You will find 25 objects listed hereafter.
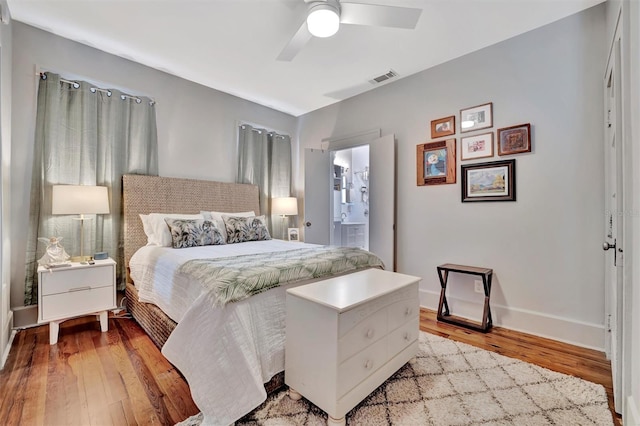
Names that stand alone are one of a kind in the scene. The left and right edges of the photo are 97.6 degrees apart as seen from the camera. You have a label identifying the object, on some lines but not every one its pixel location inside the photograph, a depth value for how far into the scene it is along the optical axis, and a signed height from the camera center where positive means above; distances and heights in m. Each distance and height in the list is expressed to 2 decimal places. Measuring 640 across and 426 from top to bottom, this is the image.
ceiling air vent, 3.31 +1.67
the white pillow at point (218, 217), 3.24 -0.03
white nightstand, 2.21 -0.65
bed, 1.43 -0.74
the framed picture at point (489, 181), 2.66 +0.33
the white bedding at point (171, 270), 1.91 -0.46
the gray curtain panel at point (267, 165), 4.15 +0.78
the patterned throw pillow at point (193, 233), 2.73 -0.19
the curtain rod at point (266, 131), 4.17 +1.31
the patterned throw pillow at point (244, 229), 3.24 -0.17
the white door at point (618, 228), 1.40 -0.08
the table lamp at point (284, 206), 4.31 +0.13
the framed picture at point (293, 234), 4.42 -0.31
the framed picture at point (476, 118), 2.80 +0.99
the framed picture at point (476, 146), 2.80 +0.70
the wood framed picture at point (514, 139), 2.57 +0.70
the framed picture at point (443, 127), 3.05 +0.97
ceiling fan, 1.85 +1.36
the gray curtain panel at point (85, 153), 2.56 +0.62
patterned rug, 1.45 -1.06
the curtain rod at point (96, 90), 2.58 +1.28
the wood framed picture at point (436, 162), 3.05 +0.59
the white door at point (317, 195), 4.23 +0.29
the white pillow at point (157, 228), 2.81 -0.14
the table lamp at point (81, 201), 2.39 +0.12
